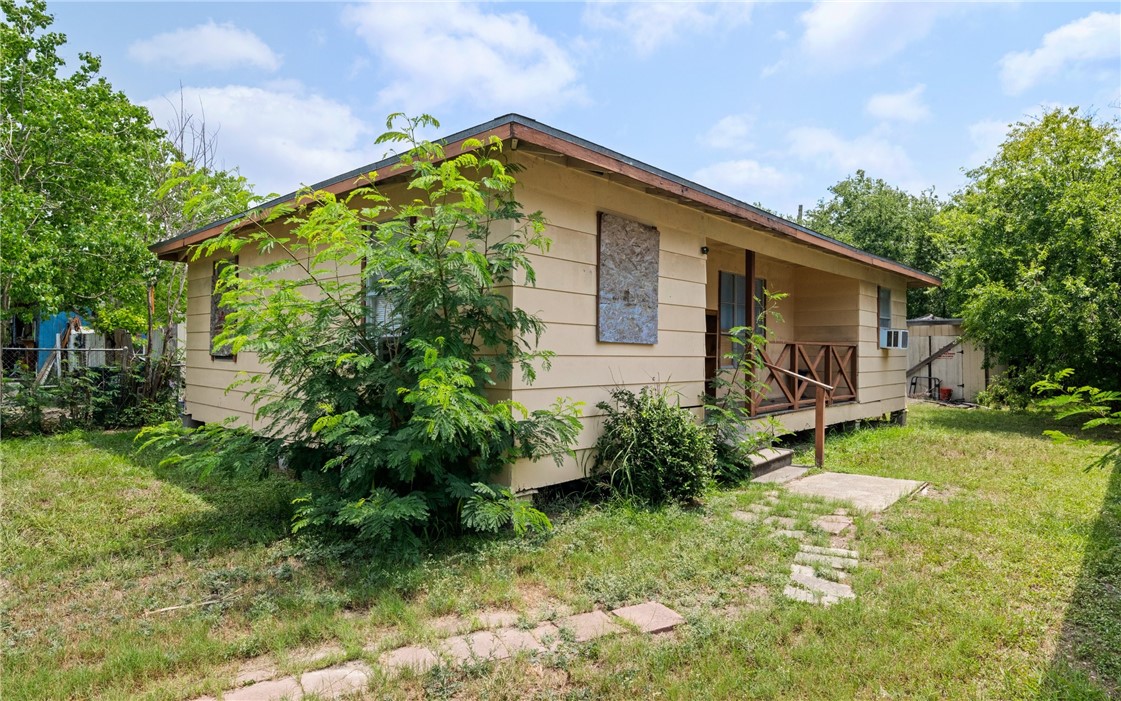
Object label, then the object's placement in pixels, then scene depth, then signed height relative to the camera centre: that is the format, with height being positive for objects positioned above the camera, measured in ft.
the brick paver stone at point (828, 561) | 11.63 -3.76
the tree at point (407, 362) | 11.60 +0.01
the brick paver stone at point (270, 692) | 7.13 -3.97
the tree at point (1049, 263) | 29.63 +6.00
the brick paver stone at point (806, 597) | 9.94 -3.81
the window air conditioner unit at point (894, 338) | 32.78 +1.78
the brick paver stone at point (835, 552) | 12.27 -3.77
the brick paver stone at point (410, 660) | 7.76 -3.92
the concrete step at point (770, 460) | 19.97 -3.15
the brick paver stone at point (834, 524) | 13.94 -3.67
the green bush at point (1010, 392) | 36.19 -1.27
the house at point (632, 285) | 14.80 +2.71
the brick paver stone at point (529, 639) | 8.36 -3.92
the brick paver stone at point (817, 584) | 10.36 -3.83
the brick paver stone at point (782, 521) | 14.19 -3.67
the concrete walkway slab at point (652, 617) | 9.03 -3.86
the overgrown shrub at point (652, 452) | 15.56 -2.23
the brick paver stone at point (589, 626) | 8.75 -3.90
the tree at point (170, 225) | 31.99 +8.48
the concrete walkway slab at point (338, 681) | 7.24 -3.95
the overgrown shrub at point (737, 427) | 18.61 -1.92
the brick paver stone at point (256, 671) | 7.59 -4.02
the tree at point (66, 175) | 27.73 +9.01
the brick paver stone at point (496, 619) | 9.12 -3.94
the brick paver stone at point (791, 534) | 13.32 -3.70
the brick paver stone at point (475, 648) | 8.09 -3.92
